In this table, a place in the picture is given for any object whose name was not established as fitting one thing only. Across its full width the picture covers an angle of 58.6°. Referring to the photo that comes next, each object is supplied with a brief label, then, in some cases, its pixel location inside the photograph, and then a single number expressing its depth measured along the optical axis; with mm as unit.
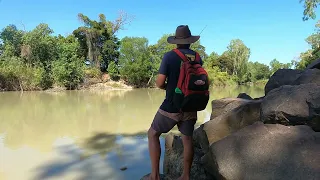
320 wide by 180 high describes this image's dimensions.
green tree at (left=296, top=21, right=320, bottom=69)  31903
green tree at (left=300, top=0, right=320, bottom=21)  14032
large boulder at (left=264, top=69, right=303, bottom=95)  4215
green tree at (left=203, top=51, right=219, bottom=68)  46981
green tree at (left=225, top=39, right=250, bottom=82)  52062
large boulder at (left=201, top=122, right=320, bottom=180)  1992
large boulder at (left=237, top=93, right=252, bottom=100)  4717
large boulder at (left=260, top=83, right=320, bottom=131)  2480
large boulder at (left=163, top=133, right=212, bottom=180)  3009
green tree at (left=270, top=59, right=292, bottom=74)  81875
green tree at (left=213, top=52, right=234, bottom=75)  53125
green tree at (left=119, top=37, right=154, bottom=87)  33906
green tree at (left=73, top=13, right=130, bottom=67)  34219
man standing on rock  2576
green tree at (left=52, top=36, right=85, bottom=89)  26438
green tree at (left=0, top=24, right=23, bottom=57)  26375
